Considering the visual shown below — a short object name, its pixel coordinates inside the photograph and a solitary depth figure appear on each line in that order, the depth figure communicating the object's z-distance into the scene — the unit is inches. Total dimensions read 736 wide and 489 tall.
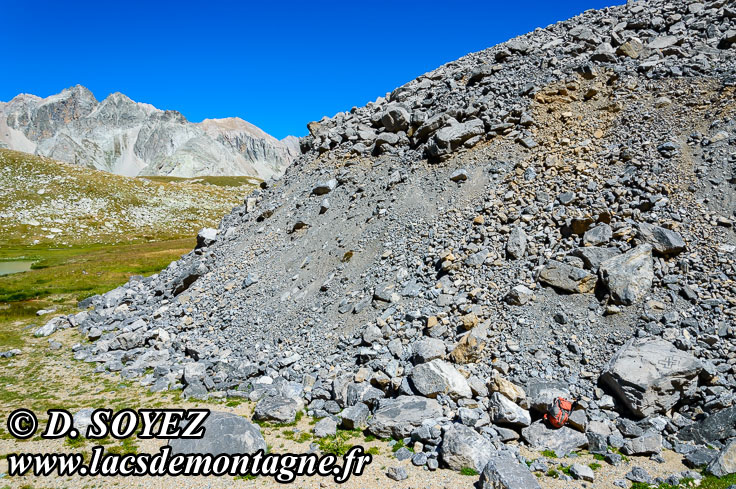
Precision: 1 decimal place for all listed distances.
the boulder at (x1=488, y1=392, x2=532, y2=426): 492.1
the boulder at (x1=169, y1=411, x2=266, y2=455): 476.1
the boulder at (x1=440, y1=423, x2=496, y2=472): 441.4
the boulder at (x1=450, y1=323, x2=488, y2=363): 591.8
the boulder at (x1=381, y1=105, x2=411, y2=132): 1144.8
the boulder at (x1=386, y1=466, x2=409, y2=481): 434.3
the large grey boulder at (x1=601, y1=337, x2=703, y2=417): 486.6
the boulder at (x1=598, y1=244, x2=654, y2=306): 592.1
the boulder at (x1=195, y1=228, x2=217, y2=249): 1274.6
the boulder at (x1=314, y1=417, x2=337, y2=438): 529.7
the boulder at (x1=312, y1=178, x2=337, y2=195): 1135.4
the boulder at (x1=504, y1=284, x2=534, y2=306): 636.1
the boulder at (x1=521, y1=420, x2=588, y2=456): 466.9
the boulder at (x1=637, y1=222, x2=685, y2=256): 609.3
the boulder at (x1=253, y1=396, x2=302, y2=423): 569.0
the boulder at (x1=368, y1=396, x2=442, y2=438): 512.1
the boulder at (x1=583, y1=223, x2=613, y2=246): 664.4
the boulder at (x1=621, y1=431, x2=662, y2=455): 446.0
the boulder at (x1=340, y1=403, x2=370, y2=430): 540.7
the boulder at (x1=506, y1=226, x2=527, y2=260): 703.1
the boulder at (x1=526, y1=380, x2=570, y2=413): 505.0
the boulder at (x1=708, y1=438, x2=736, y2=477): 396.5
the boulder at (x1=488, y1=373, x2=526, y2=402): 522.6
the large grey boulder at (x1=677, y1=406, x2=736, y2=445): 449.0
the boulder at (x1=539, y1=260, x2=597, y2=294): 629.9
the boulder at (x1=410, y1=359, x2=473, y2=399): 544.1
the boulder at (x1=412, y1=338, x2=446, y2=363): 597.0
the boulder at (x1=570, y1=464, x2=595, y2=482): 414.6
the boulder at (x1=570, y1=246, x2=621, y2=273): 641.0
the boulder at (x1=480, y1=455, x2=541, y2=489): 384.5
